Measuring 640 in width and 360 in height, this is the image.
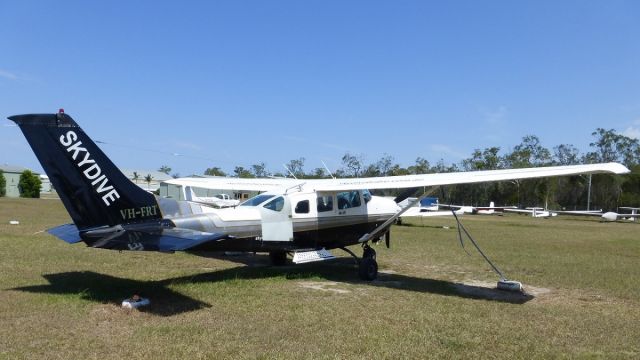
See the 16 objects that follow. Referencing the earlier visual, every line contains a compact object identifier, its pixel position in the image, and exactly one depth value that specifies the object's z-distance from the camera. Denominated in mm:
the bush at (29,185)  68688
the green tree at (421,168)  79250
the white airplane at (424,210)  28472
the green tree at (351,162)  88438
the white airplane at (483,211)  51931
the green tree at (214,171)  110812
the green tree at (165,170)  146362
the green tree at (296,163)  96638
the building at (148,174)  113969
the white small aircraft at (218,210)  7465
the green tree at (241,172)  101762
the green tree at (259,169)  104812
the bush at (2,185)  67712
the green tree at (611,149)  74562
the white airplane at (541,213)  47894
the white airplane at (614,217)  45812
